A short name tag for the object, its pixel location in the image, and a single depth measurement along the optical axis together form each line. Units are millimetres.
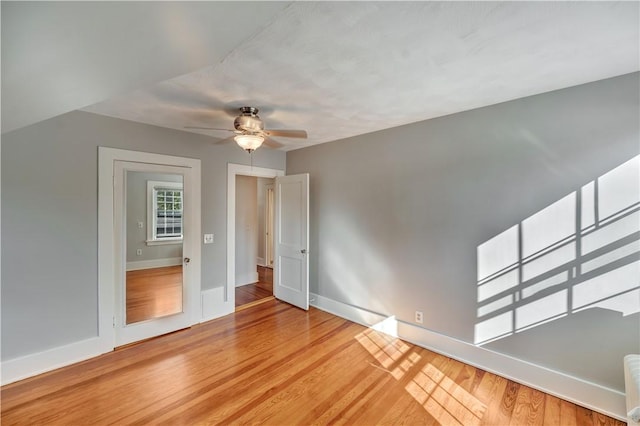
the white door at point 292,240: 3830
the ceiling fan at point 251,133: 2260
